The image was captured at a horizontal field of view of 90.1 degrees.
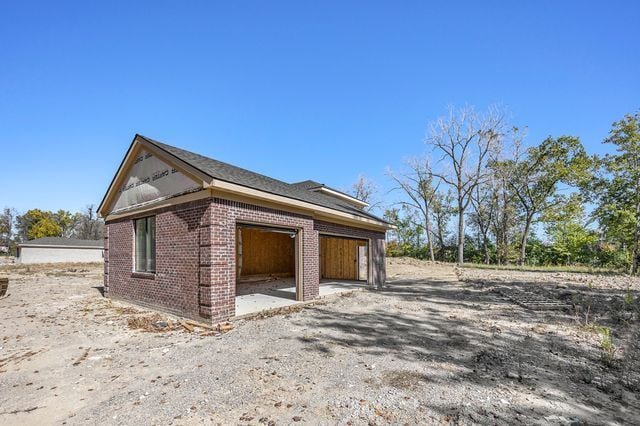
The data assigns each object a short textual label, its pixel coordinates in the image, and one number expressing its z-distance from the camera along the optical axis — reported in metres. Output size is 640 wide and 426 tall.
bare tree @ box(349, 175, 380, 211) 39.62
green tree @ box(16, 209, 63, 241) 49.75
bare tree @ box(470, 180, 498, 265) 33.36
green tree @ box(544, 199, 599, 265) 26.97
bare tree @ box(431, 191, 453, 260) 36.84
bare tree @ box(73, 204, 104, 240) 60.62
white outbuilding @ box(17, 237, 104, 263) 33.97
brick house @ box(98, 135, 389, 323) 7.28
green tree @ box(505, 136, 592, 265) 25.66
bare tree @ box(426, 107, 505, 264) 29.28
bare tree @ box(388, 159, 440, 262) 34.44
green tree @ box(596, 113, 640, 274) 20.88
